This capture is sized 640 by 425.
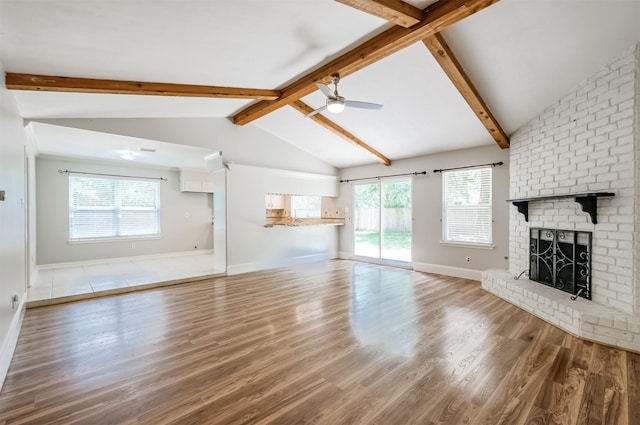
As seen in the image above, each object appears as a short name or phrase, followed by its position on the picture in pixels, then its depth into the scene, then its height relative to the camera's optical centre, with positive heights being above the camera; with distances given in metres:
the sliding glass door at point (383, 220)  6.76 -0.25
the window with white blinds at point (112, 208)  6.64 +0.06
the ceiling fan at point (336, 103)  3.30 +1.26
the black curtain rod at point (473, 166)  5.22 +0.81
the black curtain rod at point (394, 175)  6.30 +0.80
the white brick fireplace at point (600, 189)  2.89 +0.24
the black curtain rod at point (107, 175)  6.42 +0.84
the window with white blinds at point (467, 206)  5.43 +0.08
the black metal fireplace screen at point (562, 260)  3.46 -0.64
